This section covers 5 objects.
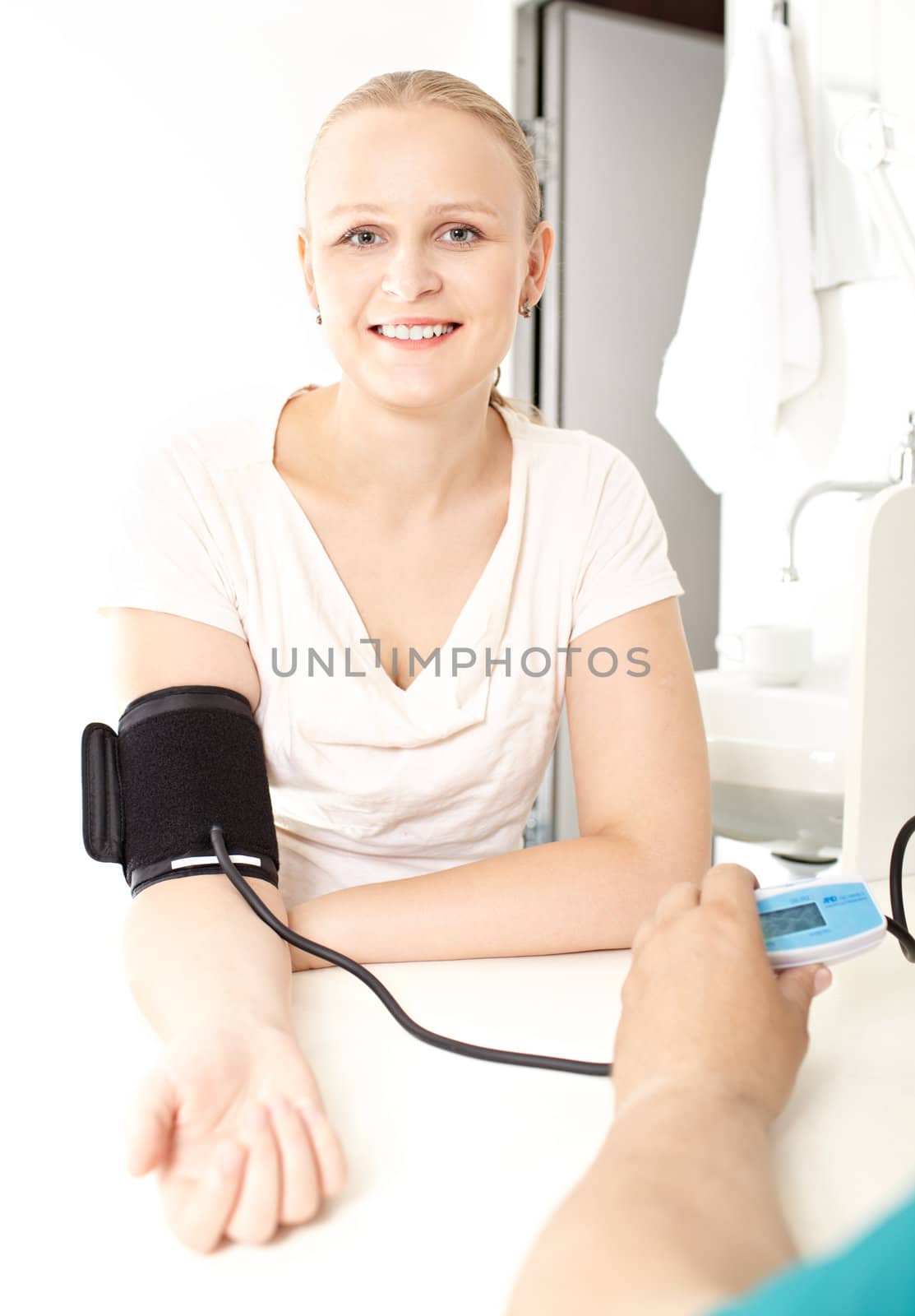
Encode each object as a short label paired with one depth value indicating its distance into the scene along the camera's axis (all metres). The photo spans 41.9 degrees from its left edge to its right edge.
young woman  0.87
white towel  1.90
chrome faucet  1.54
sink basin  1.53
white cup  1.78
